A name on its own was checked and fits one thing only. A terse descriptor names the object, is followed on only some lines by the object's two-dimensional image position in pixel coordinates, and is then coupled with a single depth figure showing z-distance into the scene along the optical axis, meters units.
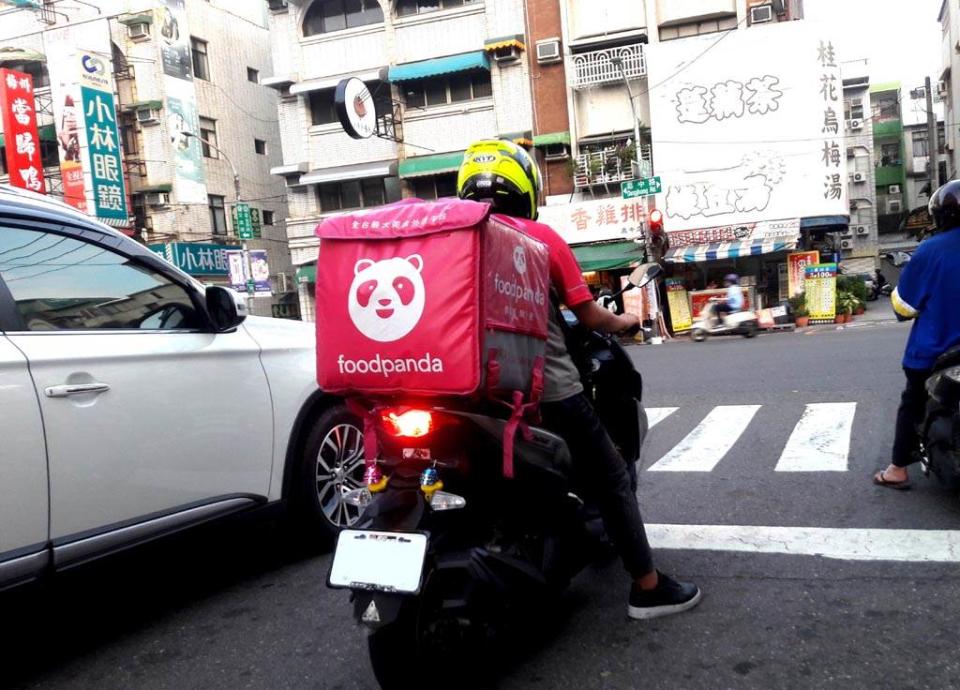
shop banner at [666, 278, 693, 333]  21.30
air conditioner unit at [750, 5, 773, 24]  22.95
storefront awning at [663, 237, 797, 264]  21.38
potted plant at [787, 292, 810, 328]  20.56
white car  2.76
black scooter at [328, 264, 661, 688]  2.33
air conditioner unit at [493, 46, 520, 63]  24.61
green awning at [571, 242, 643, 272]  23.14
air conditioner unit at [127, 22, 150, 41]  28.12
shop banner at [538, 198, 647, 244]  23.31
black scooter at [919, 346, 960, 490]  3.84
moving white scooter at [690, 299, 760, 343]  19.22
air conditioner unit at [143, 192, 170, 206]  28.39
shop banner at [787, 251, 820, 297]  21.44
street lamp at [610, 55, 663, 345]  21.19
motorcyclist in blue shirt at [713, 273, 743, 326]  19.84
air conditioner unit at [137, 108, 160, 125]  28.05
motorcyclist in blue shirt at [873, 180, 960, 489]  3.97
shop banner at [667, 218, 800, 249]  21.58
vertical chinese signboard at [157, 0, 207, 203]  26.52
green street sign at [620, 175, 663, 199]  20.39
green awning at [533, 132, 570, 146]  24.56
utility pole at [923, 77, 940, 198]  31.60
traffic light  21.44
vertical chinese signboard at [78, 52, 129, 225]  23.28
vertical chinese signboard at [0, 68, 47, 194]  23.59
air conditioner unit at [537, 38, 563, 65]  24.50
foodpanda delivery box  2.25
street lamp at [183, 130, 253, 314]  21.82
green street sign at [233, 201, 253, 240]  25.91
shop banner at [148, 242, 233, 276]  26.58
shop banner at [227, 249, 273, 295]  21.92
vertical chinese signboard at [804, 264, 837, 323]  20.20
